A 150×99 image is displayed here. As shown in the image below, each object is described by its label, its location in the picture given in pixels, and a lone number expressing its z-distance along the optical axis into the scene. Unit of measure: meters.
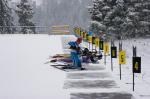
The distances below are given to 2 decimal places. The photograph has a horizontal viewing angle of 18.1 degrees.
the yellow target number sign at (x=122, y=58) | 17.96
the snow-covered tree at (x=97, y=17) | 55.10
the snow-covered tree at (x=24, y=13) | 74.12
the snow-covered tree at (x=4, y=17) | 59.72
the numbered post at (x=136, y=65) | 16.05
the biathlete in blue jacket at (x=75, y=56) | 21.55
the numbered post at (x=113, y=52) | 21.34
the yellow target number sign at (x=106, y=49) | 23.15
